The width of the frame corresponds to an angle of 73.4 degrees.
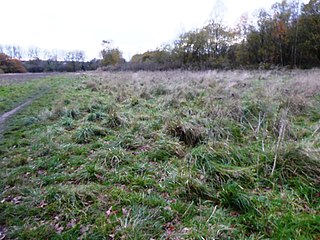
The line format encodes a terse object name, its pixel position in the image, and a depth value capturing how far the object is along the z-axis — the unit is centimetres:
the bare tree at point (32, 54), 9875
